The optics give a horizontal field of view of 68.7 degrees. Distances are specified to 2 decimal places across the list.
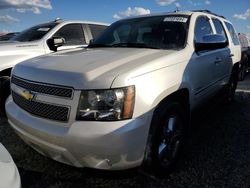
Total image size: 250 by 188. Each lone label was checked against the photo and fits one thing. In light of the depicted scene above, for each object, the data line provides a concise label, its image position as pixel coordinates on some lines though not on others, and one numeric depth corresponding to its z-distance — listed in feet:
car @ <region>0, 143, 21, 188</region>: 3.16
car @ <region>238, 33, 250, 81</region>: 20.95
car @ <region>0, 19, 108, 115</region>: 10.63
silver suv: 4.92
